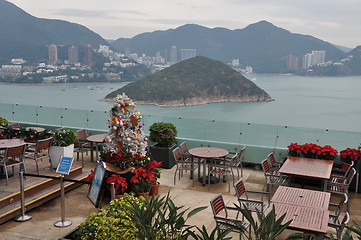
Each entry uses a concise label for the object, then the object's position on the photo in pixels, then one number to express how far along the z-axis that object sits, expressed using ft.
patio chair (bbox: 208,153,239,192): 24.71
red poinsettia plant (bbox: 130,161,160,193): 21.96
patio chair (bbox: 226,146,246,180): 26.30
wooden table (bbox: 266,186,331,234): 13.83
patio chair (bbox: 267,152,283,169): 25.57
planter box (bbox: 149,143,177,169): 30.30
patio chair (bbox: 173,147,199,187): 26.07
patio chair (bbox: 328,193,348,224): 15.67
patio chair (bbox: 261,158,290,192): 22.61
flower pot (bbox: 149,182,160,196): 23.30
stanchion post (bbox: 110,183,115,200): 15.07
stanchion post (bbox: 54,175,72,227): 18.04
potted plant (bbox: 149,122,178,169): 30.42
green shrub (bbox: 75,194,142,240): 12.12
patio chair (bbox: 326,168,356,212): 21.30
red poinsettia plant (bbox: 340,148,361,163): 25.21
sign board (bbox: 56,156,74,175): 17.43
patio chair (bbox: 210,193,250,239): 14.87
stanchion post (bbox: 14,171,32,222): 18.51
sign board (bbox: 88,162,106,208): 13.74
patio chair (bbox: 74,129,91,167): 30.51
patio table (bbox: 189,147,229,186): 25.18
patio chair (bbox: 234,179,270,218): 17.31
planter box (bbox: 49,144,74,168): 25.55
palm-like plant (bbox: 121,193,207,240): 10.77
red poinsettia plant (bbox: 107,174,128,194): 21.35
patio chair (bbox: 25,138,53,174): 23.67
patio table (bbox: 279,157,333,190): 21.50
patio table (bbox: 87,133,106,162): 29.91
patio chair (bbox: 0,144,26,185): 21.24
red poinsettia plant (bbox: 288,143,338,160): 25.61
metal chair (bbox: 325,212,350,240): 13.74
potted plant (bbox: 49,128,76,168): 25.62
